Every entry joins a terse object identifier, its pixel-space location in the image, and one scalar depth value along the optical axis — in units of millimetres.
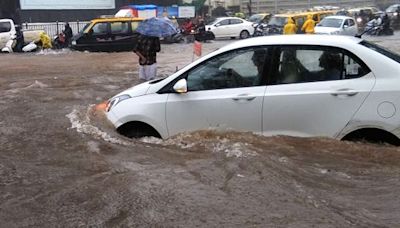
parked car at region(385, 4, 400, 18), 44844
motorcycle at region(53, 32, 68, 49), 27312
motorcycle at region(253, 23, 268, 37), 32897
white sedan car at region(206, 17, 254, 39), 33719
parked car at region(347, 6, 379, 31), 42312
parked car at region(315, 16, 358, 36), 28234
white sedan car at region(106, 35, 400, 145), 5727
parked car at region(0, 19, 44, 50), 25969
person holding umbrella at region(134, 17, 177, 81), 12508
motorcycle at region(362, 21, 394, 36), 35094
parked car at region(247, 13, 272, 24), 39469
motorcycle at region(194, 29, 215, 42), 30422
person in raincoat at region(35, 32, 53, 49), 26469
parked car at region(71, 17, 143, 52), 24375
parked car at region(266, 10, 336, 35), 31175
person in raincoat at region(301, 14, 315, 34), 24870
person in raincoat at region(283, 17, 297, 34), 23750
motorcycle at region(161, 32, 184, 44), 31086
